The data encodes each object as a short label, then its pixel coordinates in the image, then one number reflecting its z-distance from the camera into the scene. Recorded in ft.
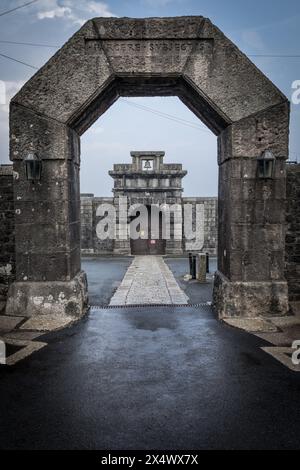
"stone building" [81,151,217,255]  55.93
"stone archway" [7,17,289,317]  18.21
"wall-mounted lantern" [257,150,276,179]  17.83
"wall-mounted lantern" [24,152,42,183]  17.66
